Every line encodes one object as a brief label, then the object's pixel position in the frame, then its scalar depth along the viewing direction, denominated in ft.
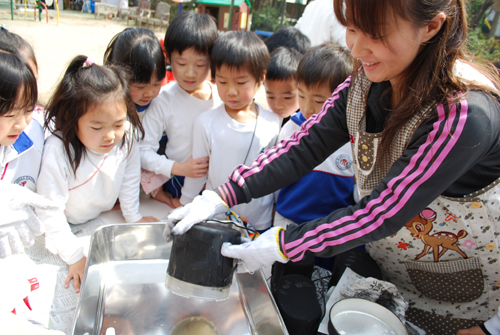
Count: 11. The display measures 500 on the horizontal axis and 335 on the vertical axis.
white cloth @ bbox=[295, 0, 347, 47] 7.91
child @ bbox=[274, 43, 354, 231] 4.74
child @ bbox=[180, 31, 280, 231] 4.98
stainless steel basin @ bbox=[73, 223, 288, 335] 3.34
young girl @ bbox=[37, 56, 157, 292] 4.11
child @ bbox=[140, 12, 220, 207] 5.23
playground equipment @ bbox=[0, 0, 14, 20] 29.50
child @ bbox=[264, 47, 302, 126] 5.50
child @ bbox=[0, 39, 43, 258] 3.14
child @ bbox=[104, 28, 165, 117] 5.05
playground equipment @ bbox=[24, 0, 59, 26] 32.32
